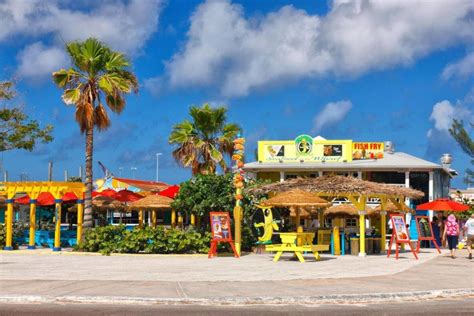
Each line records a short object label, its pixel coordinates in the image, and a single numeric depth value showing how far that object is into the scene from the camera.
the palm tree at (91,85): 25.98
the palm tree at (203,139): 34.06
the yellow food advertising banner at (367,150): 43.44
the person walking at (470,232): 22.47
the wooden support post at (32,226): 27.62
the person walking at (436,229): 30.28
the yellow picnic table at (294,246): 20.95
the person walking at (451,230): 23.86
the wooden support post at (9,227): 27.21
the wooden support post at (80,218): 26.99
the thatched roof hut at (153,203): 27.67
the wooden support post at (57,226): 26.31
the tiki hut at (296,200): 21.80
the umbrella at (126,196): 30.58
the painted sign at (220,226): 22.44
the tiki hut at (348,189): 23.33
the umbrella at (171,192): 30.69
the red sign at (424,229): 33.31
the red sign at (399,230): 22.52
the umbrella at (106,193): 31.12
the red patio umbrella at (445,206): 28.31
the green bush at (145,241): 24.03
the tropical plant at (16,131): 30.31
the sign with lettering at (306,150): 42.56
